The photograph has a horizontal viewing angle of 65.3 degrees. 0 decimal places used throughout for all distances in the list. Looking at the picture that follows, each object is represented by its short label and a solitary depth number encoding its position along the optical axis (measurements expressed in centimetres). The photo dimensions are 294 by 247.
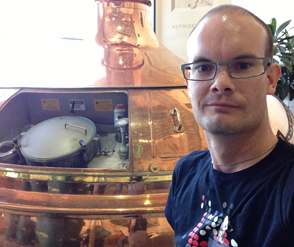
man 44
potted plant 222
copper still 91
